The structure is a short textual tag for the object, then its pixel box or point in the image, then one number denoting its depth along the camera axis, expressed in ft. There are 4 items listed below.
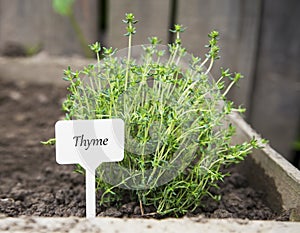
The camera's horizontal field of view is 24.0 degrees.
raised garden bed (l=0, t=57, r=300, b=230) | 2.23
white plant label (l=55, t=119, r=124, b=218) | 2.01
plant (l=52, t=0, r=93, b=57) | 3.82
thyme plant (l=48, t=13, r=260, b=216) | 2.08
